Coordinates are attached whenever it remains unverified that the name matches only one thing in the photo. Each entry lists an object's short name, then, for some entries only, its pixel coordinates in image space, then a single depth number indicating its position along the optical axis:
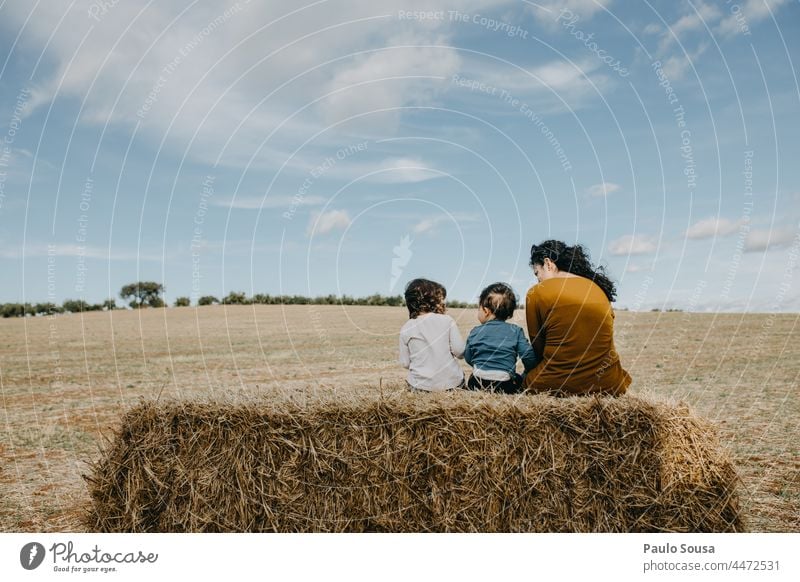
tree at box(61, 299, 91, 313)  57.51
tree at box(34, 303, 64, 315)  52.21
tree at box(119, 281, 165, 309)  59.72
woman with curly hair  5.51
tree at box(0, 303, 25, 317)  55.41
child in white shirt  6.11
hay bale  5.10
